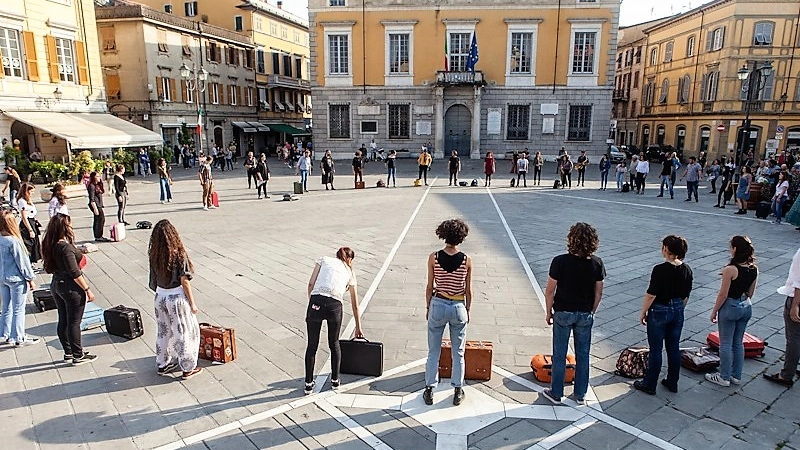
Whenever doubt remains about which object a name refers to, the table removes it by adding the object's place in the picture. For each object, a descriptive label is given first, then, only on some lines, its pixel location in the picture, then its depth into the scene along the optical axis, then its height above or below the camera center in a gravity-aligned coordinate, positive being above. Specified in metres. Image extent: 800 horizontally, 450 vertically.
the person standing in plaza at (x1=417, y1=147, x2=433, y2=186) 24.12 -1.76
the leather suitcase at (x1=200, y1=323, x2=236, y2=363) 6.14 -2.59
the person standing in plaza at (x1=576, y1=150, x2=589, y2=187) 24.38 -1.94
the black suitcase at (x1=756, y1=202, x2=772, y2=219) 16.10 -2.64
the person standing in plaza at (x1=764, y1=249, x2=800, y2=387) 5.31 -2.10
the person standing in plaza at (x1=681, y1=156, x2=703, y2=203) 19.37 -1.90
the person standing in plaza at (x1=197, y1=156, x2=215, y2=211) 16.65 -1.89
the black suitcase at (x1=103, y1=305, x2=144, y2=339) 6.80 -2.60
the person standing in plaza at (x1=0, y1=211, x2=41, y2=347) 6.26 -1.91
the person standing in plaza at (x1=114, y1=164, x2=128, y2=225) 13.85 -1.80
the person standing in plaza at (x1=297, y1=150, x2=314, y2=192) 21.02 -1.71
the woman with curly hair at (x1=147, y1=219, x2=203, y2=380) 5.42 -1.93
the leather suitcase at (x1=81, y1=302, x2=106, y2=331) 7.02 -2.63
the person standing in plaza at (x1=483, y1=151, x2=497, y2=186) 23.84 -1.91
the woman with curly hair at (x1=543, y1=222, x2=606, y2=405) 4.84 -1.55
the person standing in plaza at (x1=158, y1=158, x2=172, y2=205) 17.23 -2.11
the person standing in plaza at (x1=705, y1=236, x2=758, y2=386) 5.32 -1.84
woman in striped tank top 4.94 -1.57
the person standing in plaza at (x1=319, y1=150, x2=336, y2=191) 21.84 -1.95
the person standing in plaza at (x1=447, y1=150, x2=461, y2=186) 23.86 -1.89
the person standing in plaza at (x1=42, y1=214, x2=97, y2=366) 5.67 -1.70
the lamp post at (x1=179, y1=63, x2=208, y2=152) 36.38 +2.84
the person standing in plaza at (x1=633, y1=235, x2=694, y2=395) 5.06 -1.74
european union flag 32.94 +4.32
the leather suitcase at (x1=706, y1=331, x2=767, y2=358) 6.28 -2.64
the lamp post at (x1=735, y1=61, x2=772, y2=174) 35.06 +2.80
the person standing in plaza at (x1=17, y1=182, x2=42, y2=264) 9.09 -1.87
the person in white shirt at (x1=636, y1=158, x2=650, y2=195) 21.67 -1.98
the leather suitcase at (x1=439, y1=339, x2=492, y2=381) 5.73 -2.60
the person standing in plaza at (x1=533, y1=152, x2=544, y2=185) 25.19 -2.01
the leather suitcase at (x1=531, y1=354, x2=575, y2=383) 5.66 -2.67
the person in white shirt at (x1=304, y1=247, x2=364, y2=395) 5.07 -1.68
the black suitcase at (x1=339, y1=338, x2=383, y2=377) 5.77 -2.58
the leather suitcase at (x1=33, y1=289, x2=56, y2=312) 7.83 -2.66
